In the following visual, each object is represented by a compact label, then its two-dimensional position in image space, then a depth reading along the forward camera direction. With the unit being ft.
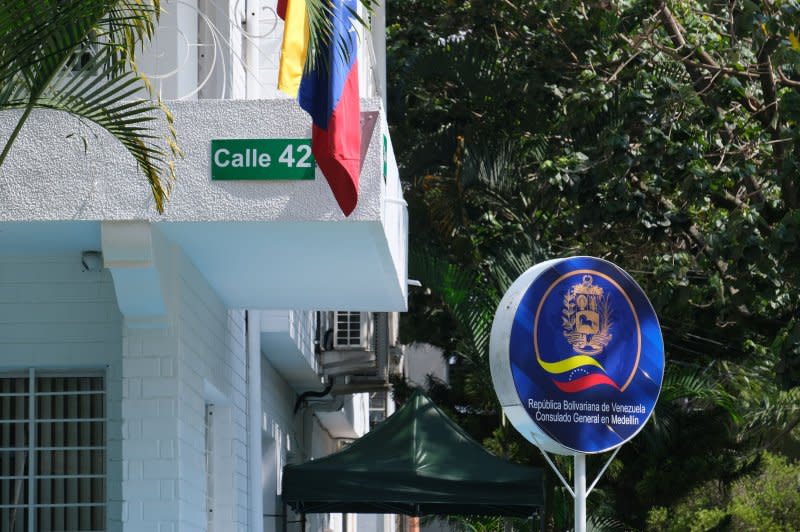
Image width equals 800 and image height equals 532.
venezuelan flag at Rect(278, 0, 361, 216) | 41.20
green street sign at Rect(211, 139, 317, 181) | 44.60
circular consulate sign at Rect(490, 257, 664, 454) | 47.73
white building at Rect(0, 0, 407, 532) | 44.79
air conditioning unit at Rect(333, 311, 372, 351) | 93.53
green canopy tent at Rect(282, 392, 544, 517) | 63.74
